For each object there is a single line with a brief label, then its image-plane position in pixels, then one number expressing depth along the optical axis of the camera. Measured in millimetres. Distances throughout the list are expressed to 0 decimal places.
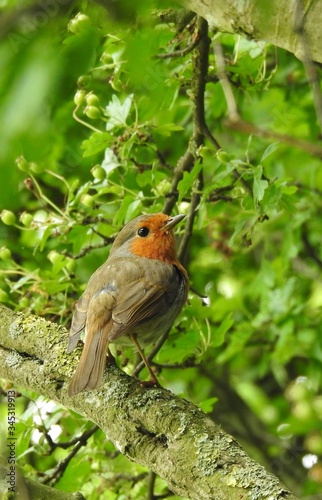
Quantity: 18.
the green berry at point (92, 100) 7755
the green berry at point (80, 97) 7336
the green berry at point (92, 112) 7715
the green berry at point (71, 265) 8453
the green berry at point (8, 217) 8180
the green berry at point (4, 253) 8437
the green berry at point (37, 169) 7686
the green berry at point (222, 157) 7184
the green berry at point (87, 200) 8023
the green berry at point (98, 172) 8023
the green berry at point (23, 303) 8391
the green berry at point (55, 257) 8242
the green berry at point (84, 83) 6308
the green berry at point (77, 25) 2885
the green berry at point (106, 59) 7615
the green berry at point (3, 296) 8344
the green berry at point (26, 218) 8133
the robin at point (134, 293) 6988
